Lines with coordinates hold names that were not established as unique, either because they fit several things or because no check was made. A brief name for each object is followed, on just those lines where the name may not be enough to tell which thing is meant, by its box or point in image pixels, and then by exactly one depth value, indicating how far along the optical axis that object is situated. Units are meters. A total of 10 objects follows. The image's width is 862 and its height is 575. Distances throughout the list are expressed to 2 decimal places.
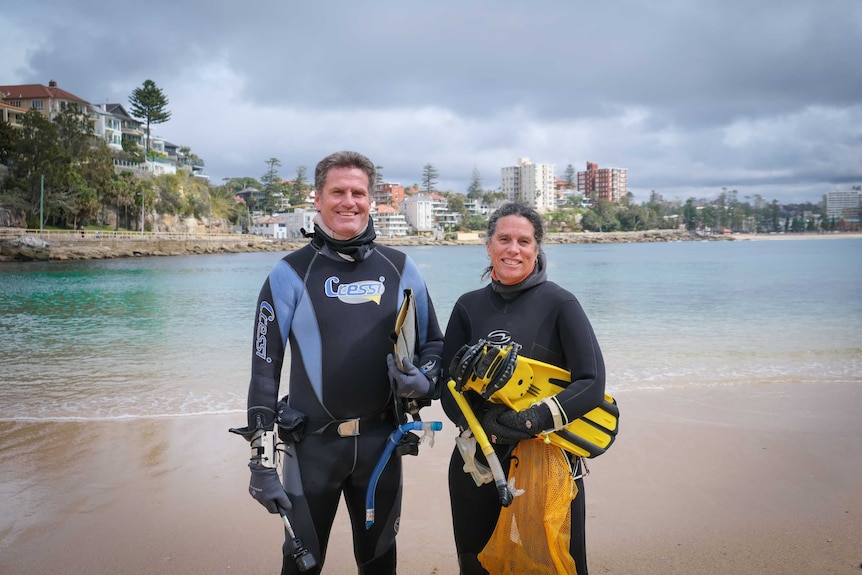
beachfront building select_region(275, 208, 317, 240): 102.69
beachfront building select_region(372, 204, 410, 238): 114.62
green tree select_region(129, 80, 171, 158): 80.50
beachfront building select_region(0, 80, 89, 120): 69.62
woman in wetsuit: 2.31
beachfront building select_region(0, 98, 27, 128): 59.81
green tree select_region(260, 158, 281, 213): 118.25
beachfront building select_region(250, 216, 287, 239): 101.31
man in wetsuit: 2.51
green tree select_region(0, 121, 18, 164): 54.22
